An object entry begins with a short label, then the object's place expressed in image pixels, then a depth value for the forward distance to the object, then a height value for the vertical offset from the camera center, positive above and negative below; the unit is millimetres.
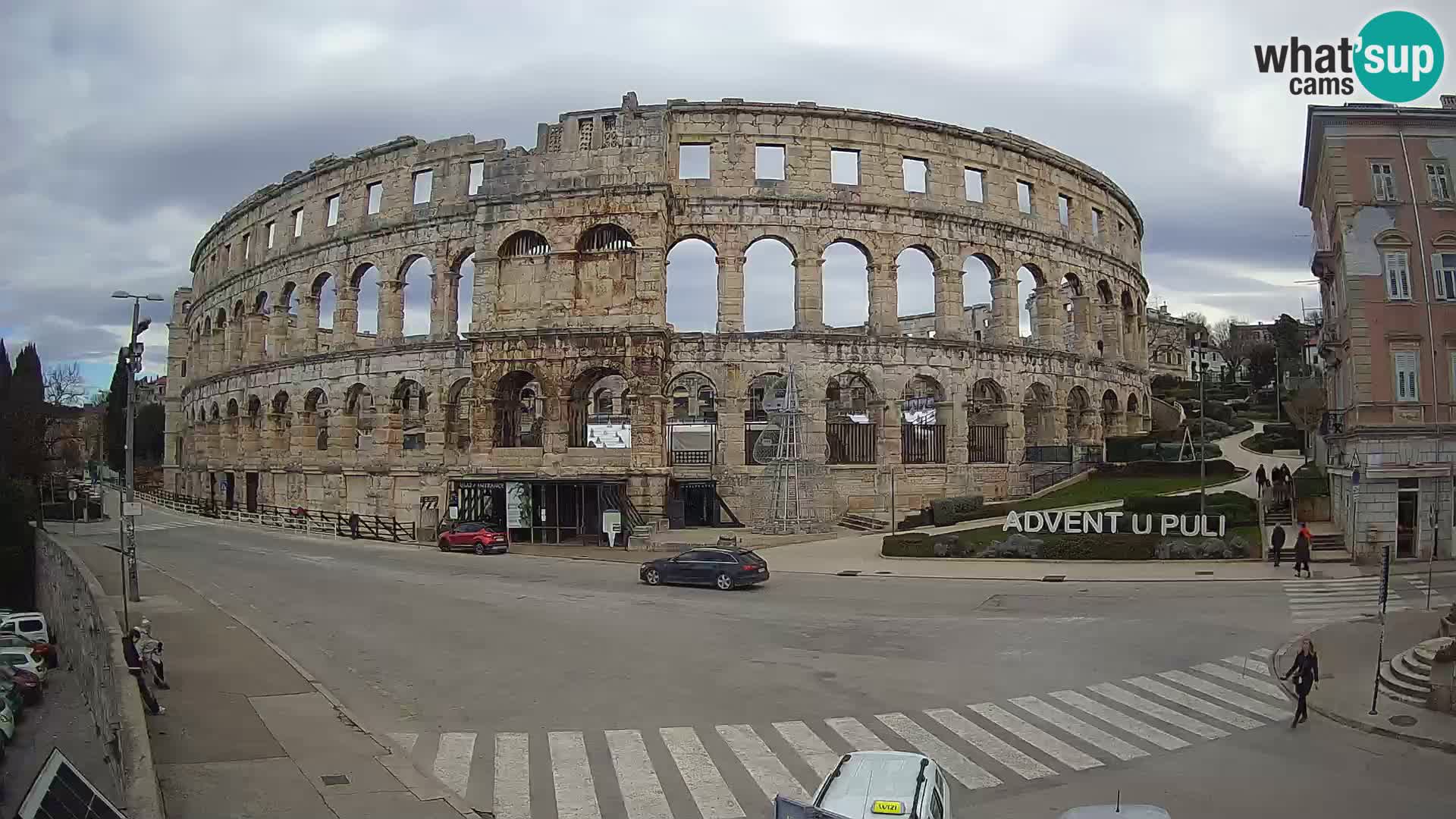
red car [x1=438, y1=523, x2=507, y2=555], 36844 -3911
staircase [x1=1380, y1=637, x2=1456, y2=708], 14875 -4033
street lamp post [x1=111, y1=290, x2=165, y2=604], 25078 -387
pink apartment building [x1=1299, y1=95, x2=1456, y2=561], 27578 +3673
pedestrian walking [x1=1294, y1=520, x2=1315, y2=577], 26188 -3207
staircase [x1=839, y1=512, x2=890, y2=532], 40688 -3726
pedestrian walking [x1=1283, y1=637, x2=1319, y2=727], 13844 -3603
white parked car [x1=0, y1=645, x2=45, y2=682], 24906 -5845
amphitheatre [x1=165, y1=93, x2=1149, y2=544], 40844 +5729
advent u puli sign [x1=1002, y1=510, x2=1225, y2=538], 31141 -2981
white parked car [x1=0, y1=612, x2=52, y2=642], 28953 -5724
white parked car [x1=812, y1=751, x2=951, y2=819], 8211 -3277
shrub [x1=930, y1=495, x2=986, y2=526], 38312 -2984
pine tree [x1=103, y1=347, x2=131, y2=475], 91062 +2362
